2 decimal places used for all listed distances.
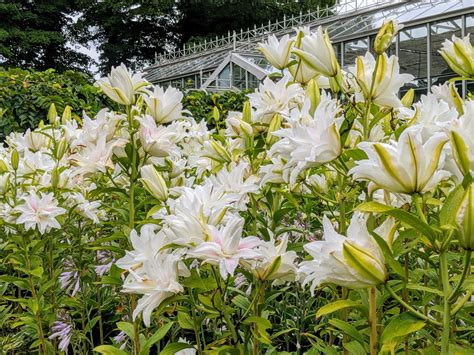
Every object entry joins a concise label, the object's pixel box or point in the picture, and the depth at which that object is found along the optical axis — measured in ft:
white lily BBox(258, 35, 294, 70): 4.73
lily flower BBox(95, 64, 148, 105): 4.62
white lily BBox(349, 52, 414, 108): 3.48
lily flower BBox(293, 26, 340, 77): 3.75
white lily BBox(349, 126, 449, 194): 2.50
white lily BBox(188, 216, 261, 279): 2.90
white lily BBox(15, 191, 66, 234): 5.58
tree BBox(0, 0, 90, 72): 60.29
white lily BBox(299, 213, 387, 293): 2.50
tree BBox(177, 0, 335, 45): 73.36
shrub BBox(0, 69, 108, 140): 18.90
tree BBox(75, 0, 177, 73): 70.08
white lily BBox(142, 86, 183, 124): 4.69
